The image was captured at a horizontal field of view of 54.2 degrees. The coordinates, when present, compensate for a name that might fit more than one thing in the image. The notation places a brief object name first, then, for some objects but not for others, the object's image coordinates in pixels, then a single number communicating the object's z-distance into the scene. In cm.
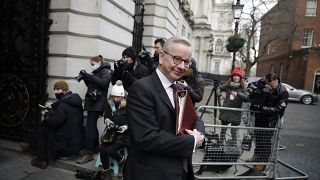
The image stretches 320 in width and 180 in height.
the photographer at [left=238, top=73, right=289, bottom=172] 531
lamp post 1351
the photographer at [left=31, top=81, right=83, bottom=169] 534
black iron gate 627
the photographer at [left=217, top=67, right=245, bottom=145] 608
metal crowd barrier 512
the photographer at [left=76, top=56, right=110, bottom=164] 567
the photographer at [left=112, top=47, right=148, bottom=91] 540
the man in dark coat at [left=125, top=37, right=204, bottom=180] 215
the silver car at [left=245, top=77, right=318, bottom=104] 2275
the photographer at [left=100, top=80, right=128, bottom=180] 485
